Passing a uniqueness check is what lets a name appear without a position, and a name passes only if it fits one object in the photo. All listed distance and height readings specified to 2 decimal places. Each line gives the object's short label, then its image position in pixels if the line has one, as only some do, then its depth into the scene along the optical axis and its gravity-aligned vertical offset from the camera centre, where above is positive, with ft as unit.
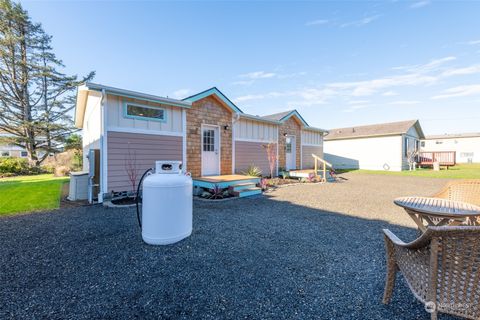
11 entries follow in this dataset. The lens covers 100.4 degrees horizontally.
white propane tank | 9.91 -2.31
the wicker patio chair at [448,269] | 3.67 -2.22
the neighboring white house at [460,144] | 84.33 +7.42
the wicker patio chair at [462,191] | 10.11 -1.60
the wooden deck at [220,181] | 21.52 -2.21
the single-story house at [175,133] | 19.45 +3.68
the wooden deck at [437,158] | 55.47 +0.87
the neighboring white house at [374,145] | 53.83 +4.66
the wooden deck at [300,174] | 34.15 -2.20
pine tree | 48.70 +19.60
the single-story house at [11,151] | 83.56 +4.22
